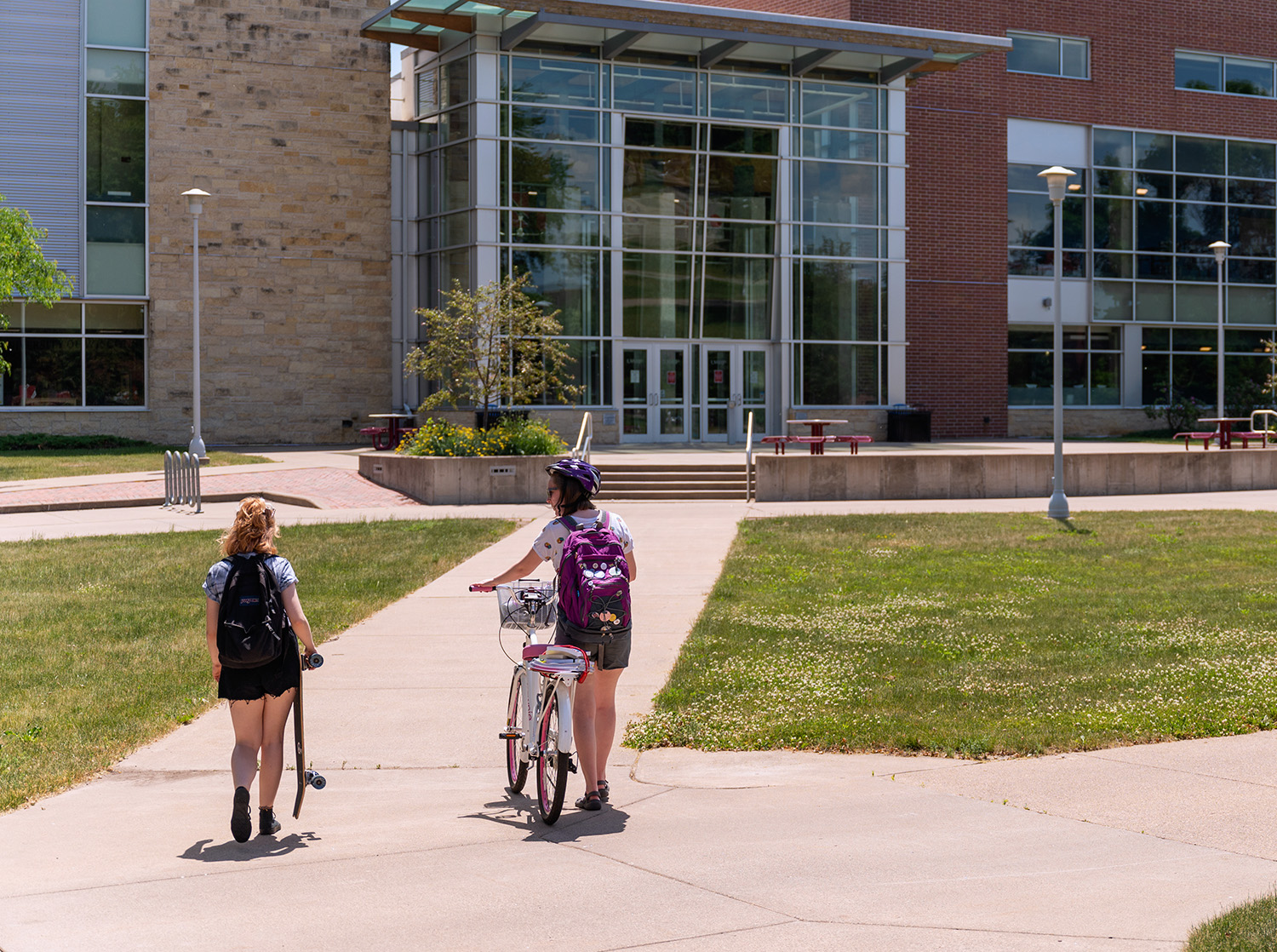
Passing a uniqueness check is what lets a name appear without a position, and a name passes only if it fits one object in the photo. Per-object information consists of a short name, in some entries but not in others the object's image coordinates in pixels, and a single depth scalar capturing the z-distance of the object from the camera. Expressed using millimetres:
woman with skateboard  5805
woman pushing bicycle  6090
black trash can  34094
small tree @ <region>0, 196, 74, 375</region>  28703
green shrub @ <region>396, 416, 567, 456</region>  22547
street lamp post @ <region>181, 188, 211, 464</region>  27641
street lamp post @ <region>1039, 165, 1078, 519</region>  19406
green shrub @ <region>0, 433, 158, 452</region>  31542
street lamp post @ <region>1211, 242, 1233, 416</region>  31531
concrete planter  21906
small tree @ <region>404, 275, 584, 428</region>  26625
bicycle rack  21688
